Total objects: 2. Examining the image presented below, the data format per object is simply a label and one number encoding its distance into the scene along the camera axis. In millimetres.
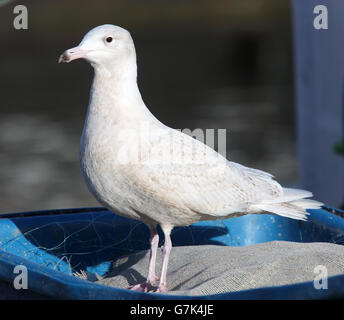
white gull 2994
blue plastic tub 3717
